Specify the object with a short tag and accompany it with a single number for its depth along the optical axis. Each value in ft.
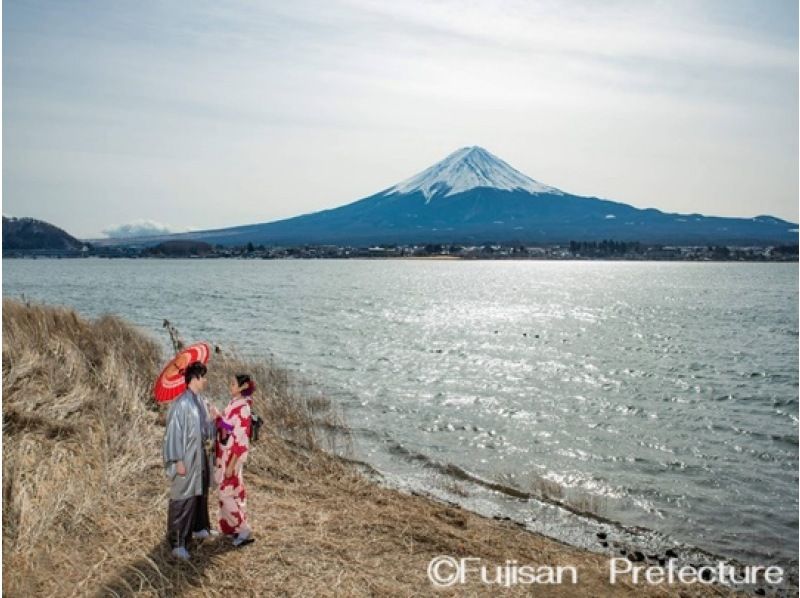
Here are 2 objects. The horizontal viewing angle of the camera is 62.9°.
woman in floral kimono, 22.80
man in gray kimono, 21.24
